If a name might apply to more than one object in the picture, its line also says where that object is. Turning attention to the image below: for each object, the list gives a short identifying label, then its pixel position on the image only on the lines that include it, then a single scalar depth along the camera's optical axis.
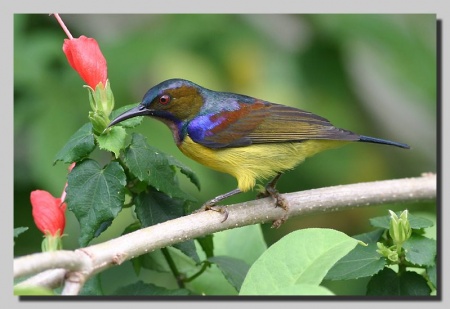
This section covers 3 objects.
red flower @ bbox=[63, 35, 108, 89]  4.95
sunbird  6.01
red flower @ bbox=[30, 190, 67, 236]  4.73
